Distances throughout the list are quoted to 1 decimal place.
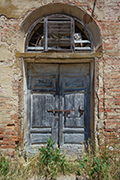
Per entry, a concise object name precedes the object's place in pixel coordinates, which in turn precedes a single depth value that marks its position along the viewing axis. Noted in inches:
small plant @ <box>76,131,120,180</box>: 96.5
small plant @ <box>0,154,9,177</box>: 100.5
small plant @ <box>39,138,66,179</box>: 104.1
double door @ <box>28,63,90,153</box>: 130.4
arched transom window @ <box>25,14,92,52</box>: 128.3
